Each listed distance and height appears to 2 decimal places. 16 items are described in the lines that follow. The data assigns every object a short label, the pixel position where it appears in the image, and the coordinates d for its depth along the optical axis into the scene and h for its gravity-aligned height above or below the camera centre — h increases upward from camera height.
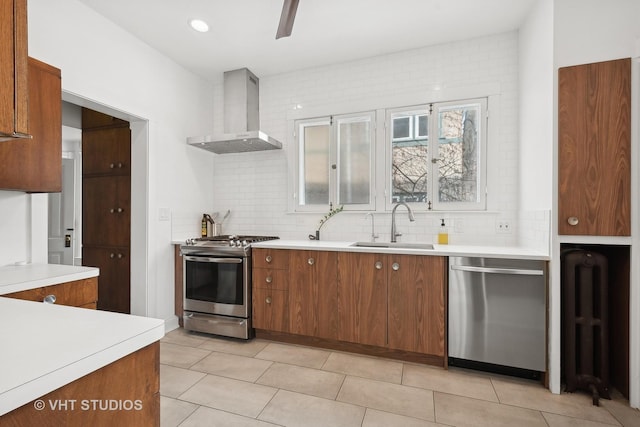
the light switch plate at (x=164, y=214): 3.16 -0.02
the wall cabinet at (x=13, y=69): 0.66 +0.31
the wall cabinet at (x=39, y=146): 1.78 +0.39
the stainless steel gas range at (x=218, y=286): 2.96 -0.73
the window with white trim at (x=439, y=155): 3.00 +0.58
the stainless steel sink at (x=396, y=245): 2.85 -0.31
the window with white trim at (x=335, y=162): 3.36 +0.56
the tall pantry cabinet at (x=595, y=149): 1.96 +0.41
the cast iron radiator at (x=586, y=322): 2.03 -0.73
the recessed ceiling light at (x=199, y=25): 2.69 +1.66
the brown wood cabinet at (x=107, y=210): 3.30 +0.02
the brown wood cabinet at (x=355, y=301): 2.45 -0.76
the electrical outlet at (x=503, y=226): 2.85 -0.13
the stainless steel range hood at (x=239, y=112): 3.43 +1.15
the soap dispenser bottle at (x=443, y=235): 2.97 -0.22
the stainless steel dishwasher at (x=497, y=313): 2.18 -0.74
